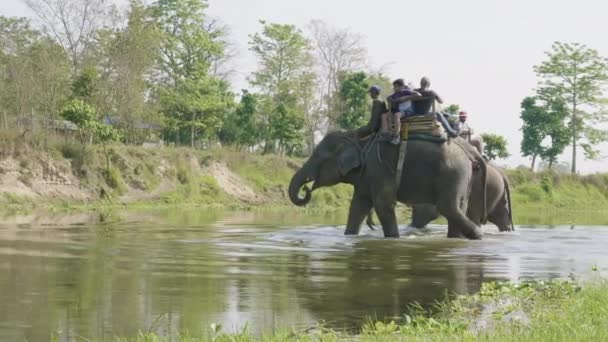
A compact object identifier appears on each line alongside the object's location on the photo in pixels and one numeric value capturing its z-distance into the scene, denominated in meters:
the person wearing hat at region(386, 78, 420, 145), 20.99
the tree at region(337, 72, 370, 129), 78.00
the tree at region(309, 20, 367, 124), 85.19
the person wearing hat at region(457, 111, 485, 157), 25.00
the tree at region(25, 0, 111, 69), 71.81
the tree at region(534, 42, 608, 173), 78.75
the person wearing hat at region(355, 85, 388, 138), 21.39
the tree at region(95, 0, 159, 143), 62.22
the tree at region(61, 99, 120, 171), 46.75
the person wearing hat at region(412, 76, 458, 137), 21.19
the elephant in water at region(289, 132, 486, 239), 21.33
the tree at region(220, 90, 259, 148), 81.88
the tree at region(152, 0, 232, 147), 72.88
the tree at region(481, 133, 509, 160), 70.50
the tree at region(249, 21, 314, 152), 79.88
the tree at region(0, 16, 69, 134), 60.97
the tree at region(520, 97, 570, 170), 77.62
